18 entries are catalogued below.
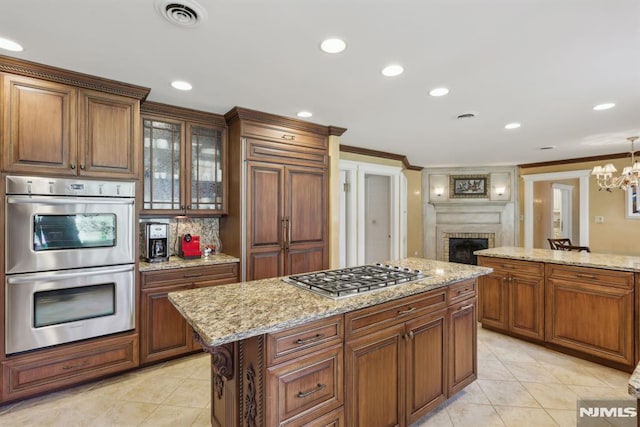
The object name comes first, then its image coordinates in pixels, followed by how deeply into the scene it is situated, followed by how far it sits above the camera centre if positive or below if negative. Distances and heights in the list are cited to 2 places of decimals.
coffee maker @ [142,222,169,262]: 2.90 -0.27
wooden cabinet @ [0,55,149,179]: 2.15 +0.72
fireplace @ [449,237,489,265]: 6.98 -0.79
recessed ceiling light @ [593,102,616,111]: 2.93 +1.07
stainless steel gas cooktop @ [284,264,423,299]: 1.69 -0.42
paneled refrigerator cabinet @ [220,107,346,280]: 3.15 +0.22
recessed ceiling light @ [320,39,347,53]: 1.86 +1.07
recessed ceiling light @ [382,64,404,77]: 2.18 +1.07
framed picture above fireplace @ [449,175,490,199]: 6.80 +0.64
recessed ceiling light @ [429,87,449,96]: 2.60 +1.08
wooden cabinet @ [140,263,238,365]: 2.68 -0.91
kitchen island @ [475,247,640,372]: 2.60 -0.84
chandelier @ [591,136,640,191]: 3.79 +0.51
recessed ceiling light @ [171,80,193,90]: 2.49 +1.09
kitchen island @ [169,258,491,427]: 1.30 -0.70
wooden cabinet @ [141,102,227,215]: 2.96 +0.55
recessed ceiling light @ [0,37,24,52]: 1.89 +1.09
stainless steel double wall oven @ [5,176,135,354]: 2.14 -0.35
